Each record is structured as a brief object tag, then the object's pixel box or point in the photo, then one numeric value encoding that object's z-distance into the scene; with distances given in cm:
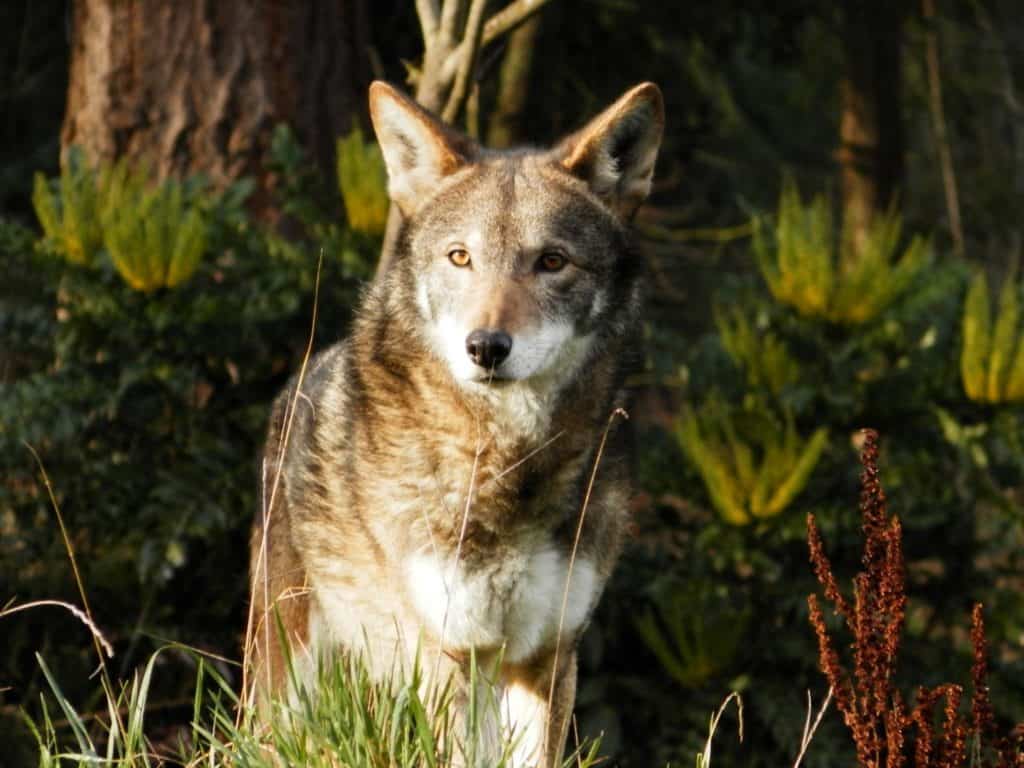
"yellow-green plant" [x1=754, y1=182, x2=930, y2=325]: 1456
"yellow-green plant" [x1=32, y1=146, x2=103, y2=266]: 1355
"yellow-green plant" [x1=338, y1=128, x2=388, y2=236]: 1388
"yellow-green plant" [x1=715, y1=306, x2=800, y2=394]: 1462
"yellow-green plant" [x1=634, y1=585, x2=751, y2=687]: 1388
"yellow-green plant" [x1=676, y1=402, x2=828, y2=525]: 1389
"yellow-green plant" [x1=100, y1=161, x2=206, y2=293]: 1314
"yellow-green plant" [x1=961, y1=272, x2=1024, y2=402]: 1437
